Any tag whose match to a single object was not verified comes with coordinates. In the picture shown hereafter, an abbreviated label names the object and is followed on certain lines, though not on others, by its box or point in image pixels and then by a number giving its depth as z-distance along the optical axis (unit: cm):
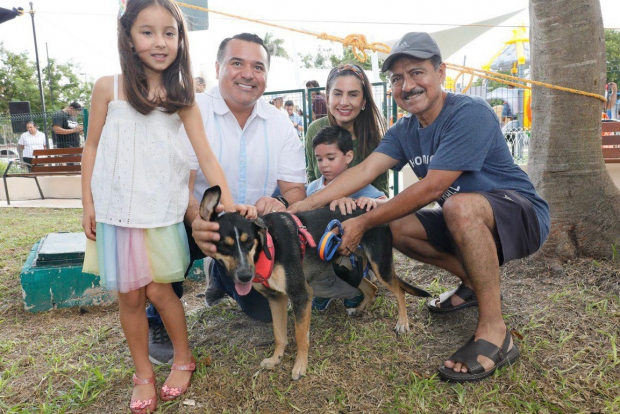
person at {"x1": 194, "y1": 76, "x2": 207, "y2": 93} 908
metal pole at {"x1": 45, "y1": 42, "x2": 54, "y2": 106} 3211
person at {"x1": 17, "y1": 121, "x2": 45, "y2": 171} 1351
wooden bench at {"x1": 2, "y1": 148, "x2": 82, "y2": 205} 1091
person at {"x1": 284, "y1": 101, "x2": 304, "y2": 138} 890
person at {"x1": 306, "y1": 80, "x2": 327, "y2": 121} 764
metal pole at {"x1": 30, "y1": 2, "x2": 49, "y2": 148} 1912
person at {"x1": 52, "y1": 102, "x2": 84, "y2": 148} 1184
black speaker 1313
